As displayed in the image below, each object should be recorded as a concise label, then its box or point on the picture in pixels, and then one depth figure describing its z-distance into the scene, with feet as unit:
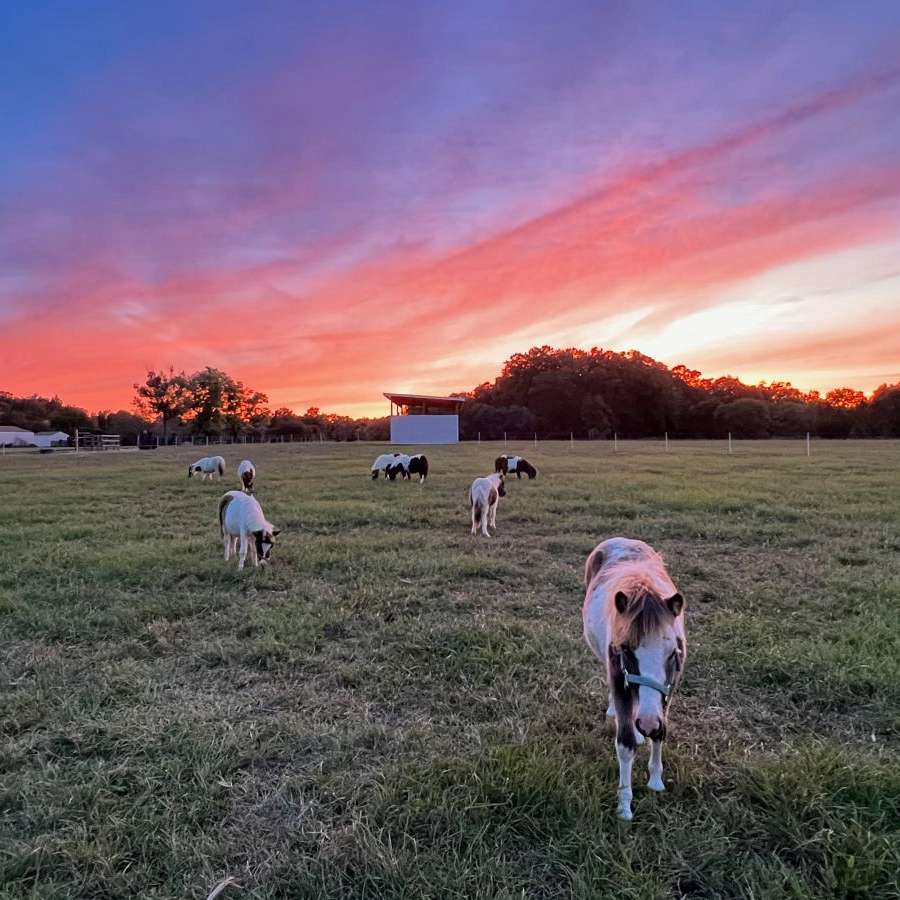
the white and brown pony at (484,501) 26.73
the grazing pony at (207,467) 56.54
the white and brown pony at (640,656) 6.79
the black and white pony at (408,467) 52.69
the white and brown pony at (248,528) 20.75
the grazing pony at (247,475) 45.14
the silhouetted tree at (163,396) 193.88
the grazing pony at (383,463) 54.13
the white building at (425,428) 150.10
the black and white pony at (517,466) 54.29
